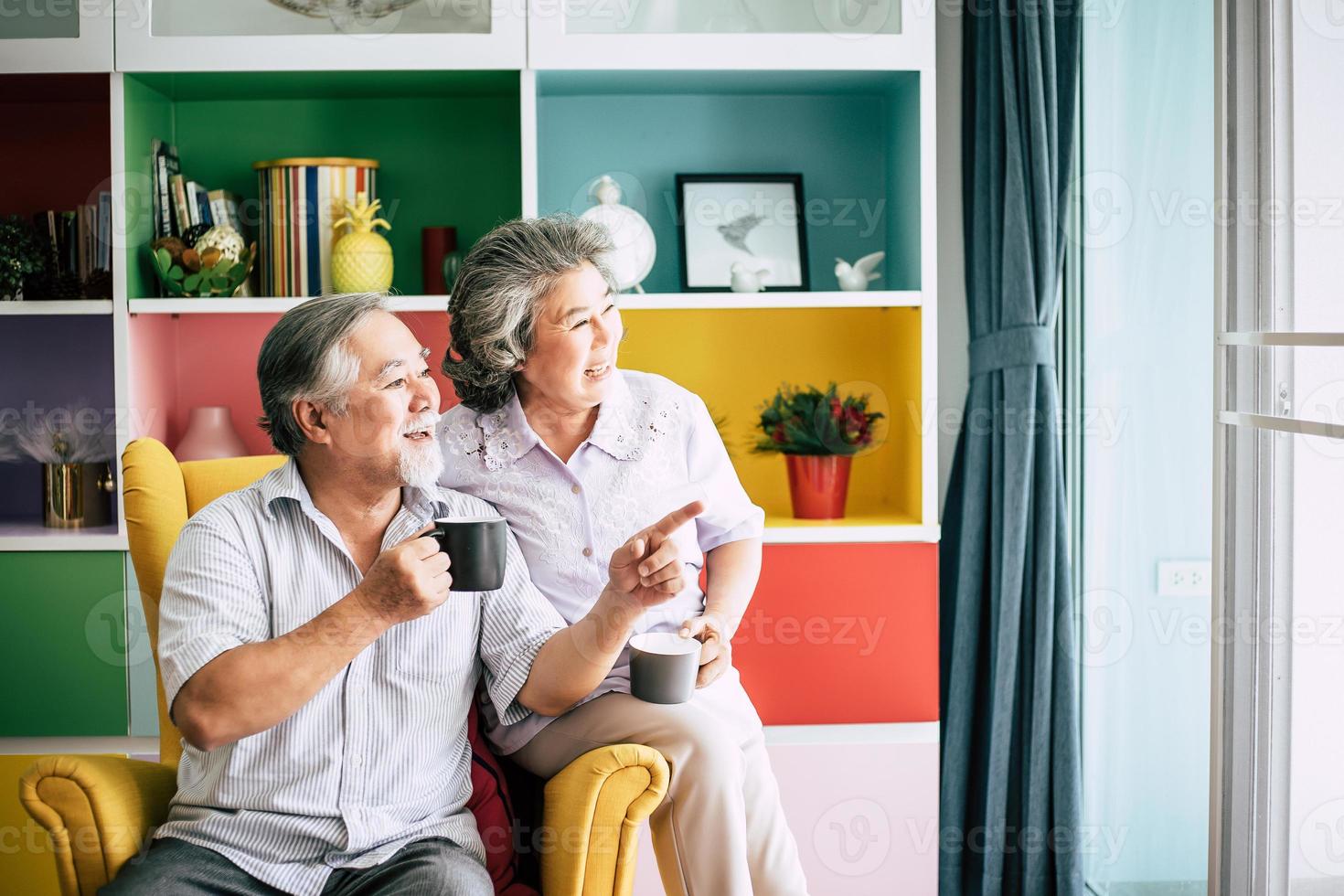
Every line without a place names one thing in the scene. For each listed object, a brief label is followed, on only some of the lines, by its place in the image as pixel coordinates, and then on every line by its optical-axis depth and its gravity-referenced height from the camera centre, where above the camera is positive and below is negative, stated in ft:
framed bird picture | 8.22 +1.39
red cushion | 5.25 -1.90
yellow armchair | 4.63 -1.66
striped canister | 7.86 +1.40
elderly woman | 5.33 -0.25
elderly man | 4.45 -0.96
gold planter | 7.68 -0.49
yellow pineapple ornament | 7.62 +1.11
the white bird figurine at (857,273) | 7.79 +1.00
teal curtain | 7.59 -0.63
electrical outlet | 6.57 -0.98
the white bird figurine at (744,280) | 7.70 +0.94
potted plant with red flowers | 7.68 -0.16
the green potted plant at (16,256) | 7.54 +1.12
